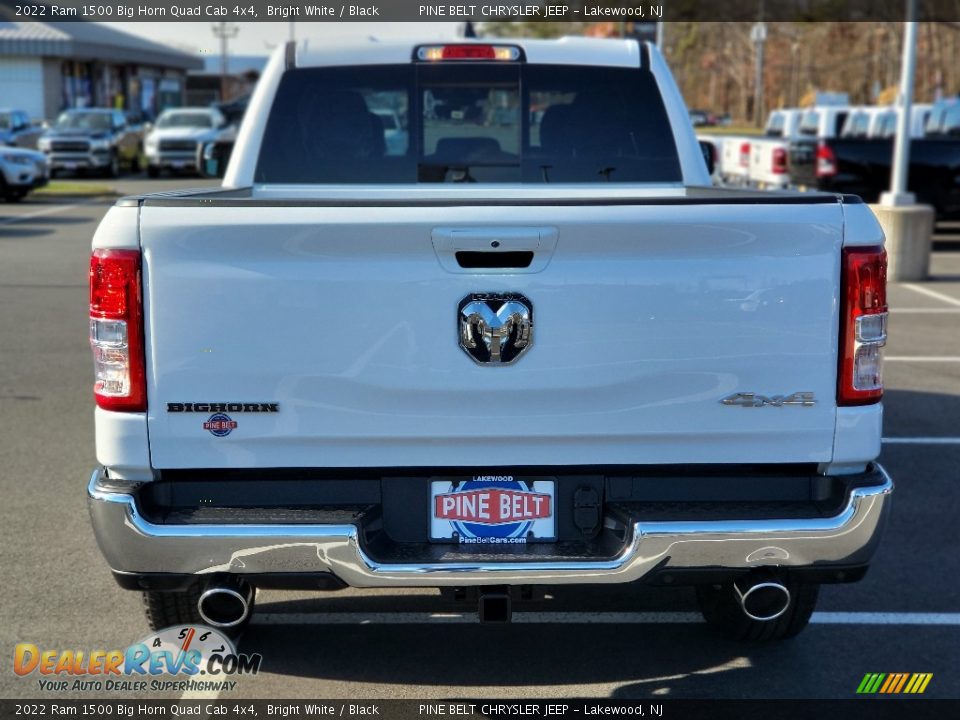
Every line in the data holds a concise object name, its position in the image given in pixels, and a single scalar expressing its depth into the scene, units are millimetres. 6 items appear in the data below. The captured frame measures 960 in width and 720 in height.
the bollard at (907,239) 15430
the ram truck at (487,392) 3678
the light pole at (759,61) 74625
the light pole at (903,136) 15648
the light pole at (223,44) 87269
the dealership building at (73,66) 51844
